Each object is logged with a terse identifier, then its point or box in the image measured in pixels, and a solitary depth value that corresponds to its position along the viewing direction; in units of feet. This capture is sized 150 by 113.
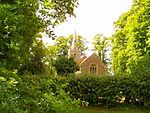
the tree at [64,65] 82.36
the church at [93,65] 123.93
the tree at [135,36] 66.93
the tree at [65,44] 125.33
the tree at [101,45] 123.44
